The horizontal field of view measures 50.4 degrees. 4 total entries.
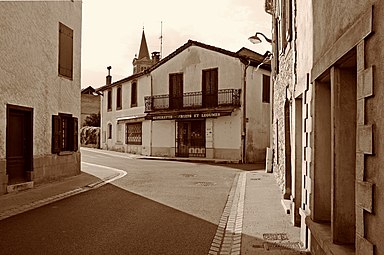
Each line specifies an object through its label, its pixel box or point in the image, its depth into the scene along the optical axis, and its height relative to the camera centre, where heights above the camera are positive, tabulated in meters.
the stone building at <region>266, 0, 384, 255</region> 2.83 +0.12
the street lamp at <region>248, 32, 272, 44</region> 16.80 +3.91
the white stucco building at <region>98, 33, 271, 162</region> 26.28 +1.87
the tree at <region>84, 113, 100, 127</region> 46.59 +1.30
